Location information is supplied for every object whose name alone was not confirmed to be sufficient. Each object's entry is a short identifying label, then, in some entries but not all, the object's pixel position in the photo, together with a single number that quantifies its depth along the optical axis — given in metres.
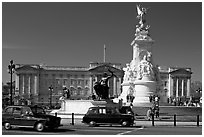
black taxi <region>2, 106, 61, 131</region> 20.38
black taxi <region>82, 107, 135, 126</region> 24.64
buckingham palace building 156.00
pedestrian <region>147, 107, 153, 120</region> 30.97
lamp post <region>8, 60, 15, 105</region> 39.34
